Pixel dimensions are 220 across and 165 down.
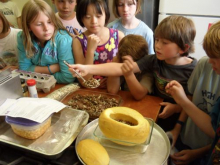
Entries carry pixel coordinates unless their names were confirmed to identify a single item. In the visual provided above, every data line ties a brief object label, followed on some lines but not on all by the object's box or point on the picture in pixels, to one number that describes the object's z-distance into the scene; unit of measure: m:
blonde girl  1.17
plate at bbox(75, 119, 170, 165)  0.65
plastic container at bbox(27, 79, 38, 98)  0.92
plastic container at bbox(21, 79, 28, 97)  1.02
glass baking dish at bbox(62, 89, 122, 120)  0.89
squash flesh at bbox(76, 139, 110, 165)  0.62
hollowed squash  0.64
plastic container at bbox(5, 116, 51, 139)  0.68
